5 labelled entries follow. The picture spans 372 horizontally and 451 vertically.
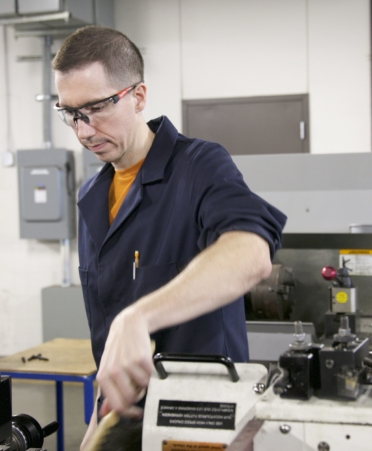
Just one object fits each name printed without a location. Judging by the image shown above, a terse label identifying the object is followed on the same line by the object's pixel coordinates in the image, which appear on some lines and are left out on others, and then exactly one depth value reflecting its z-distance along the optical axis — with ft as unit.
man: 3.50
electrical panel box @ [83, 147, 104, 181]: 13.25
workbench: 7.94
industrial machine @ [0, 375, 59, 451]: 3.27
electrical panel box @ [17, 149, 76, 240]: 13.79
